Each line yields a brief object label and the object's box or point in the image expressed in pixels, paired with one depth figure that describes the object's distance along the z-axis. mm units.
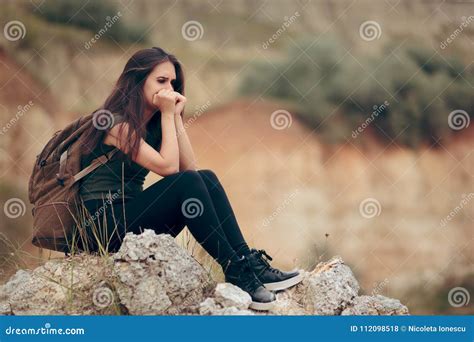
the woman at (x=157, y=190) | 4605
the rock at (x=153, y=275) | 4551
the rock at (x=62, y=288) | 4750
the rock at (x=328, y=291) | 4770
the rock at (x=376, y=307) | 4863
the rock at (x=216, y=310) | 4523
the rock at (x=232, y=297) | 4535
